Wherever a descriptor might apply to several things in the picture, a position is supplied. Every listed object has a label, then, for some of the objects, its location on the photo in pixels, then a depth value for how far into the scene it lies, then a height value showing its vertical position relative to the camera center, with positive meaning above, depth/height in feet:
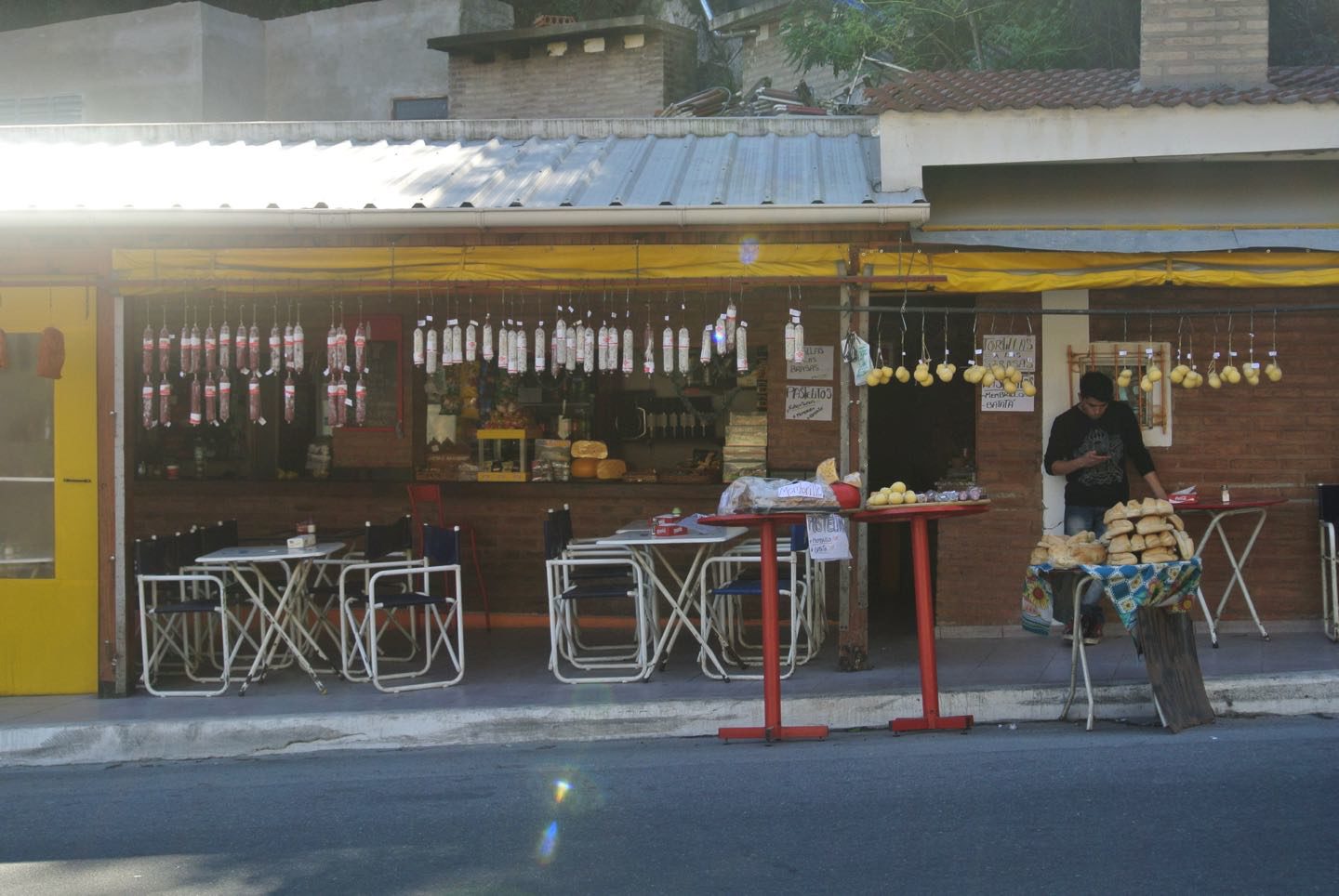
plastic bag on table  23.56 -0.85
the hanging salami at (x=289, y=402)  29.68 +1.08
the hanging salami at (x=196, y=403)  29.45 +1.05
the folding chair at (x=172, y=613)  28.73 -3.50
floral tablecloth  23.63 -2.43
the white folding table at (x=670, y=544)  27.71 -2.23
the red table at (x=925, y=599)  23.98 -2.73
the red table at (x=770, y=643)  23.70 -3.42
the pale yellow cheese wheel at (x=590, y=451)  36.47 -0.04
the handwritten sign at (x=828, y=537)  23.84 -1.57
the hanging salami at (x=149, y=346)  29.45 +2.29
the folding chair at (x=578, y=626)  28.86 -3.85
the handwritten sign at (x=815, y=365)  35.08 +2.15
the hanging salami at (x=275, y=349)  28.78 +2.19
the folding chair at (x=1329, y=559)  30.48 -2.56
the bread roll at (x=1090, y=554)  24.40 -1.92
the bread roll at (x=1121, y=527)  24.17 -1.44
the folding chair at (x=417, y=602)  28.60 -3.26
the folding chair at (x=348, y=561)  29.99 -2.68
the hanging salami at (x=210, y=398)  29.53 +1.16
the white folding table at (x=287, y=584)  28.37 -2.87
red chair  35.09 -1.52
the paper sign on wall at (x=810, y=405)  35.24 +1.12
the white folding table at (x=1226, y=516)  29.73 -1.64
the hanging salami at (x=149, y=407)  29.74 +0.98
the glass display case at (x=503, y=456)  36.55 -0.18
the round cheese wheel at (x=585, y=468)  36.27 -0.49
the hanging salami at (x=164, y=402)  28.76 +1.07
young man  31.14 -0.22
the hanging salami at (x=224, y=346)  28.84 +2.24
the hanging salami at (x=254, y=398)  29.12 +1.15
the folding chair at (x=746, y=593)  28.53 -3.28
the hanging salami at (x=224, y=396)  29.45 +1.20
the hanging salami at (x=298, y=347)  28.91 +2.23
